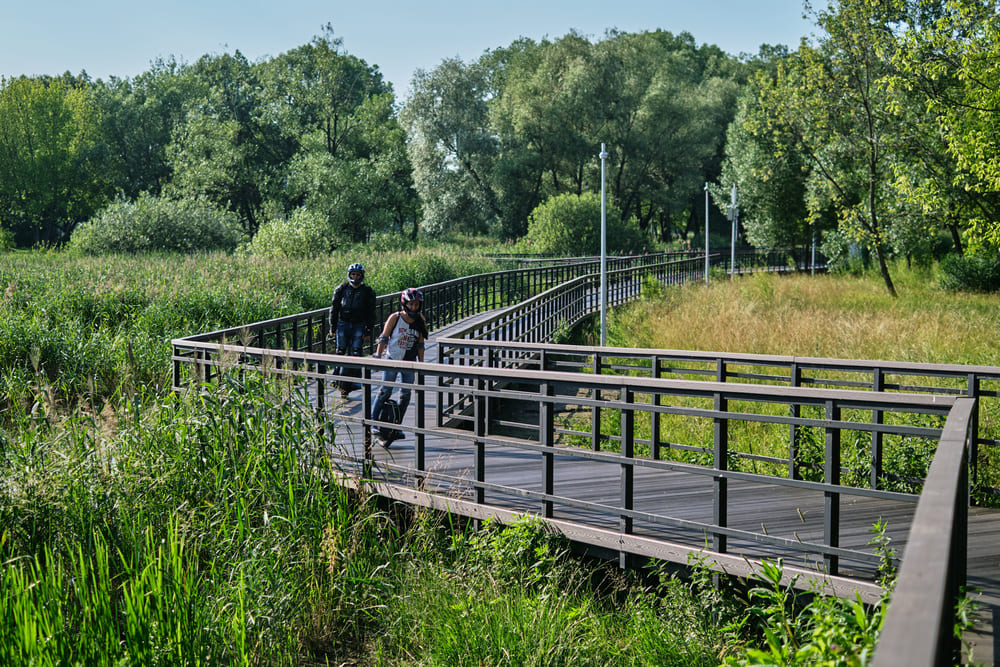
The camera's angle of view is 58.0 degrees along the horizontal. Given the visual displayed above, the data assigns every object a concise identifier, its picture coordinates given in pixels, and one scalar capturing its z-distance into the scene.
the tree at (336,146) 52.16
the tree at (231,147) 55.28
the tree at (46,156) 64.38
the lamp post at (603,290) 18.73
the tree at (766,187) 40.25
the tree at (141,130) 69.00
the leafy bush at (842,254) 36.12
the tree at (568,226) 44.59
